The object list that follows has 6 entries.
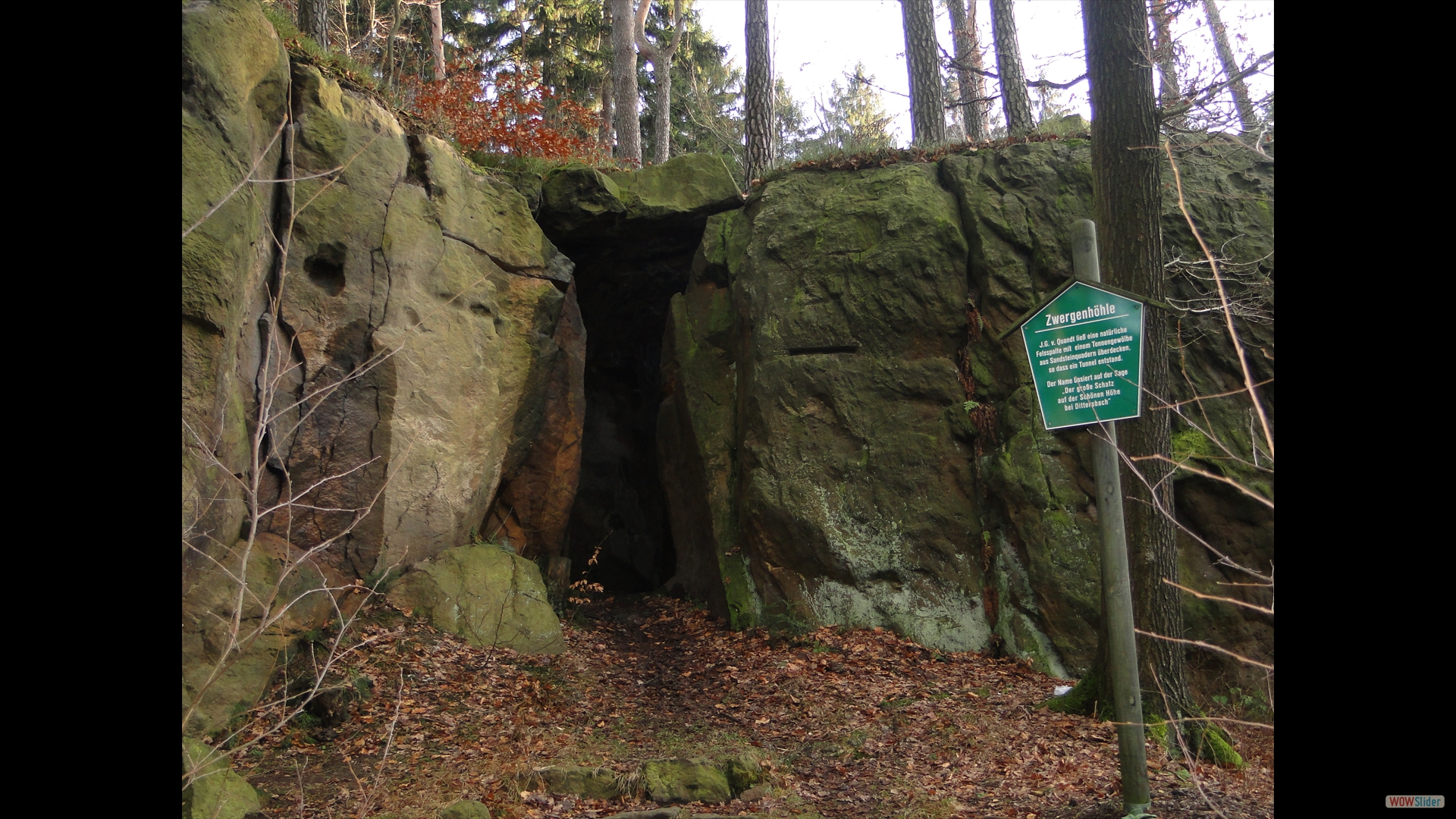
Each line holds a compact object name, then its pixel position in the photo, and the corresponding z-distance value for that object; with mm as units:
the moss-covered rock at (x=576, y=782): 5723
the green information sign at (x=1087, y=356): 4684
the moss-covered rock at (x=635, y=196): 12180
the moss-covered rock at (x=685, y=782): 5680
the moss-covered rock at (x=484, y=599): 8531
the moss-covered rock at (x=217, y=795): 4573
